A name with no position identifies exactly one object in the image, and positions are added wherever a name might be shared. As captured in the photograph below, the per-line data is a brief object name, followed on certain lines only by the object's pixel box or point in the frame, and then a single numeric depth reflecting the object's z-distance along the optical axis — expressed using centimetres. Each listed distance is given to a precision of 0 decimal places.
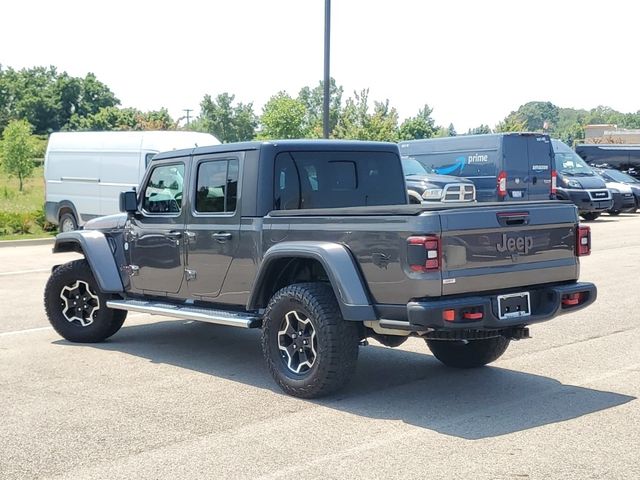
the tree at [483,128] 8294
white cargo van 1950
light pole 2070
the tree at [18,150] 4744
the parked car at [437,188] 2062
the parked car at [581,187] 2564
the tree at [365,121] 5369
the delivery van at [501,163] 2161
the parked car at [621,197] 2898
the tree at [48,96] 11306
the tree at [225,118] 10506
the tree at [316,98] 12753
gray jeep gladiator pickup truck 625
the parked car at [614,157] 3528
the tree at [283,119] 8106
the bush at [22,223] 2241
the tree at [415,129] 9119
